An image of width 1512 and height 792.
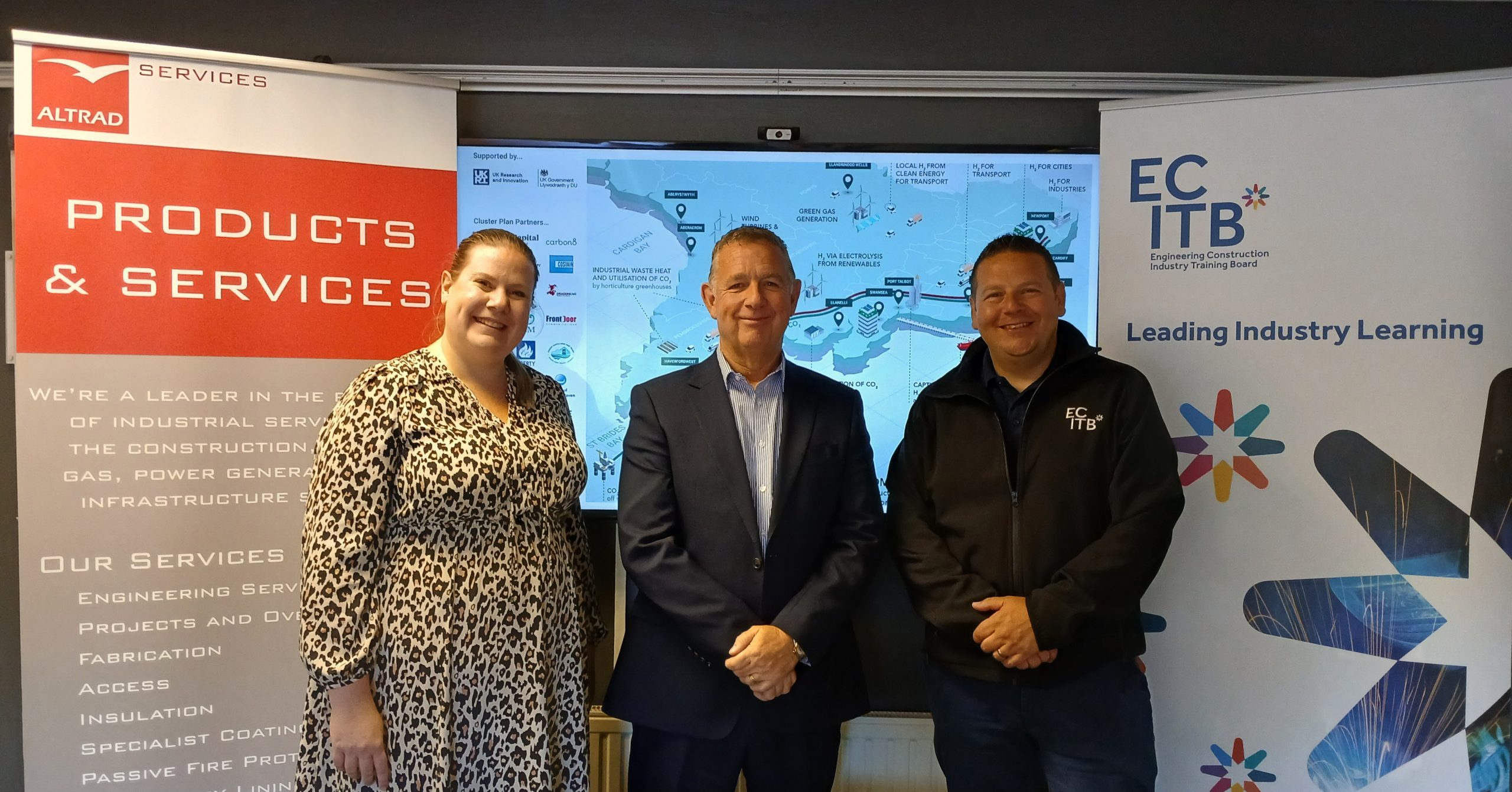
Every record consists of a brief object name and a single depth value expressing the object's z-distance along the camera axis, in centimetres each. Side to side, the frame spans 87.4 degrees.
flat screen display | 265
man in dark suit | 184
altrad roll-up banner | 224
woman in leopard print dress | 162
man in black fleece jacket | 186
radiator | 262
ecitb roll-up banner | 225
